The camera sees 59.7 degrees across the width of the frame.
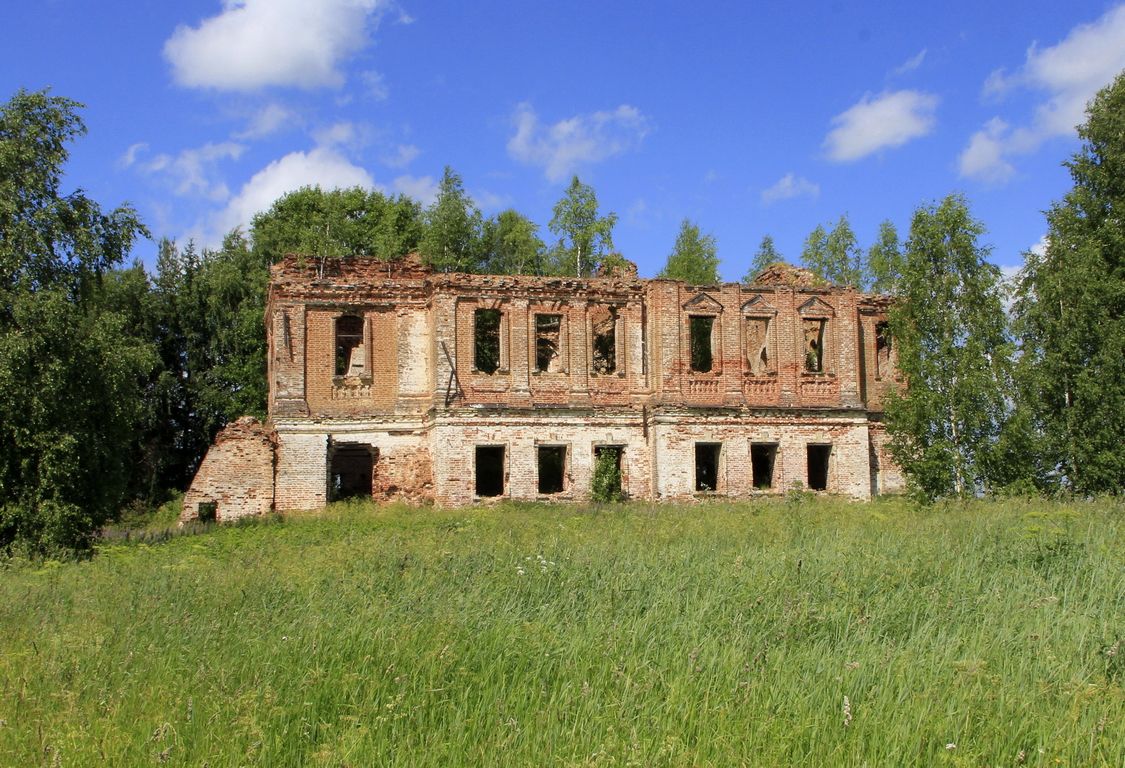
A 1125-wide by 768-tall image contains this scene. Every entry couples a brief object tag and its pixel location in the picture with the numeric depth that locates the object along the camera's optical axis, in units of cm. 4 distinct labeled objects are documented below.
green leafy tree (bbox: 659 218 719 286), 4191
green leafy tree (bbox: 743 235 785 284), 4422
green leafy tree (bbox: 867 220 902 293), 4098
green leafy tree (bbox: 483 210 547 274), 4138
